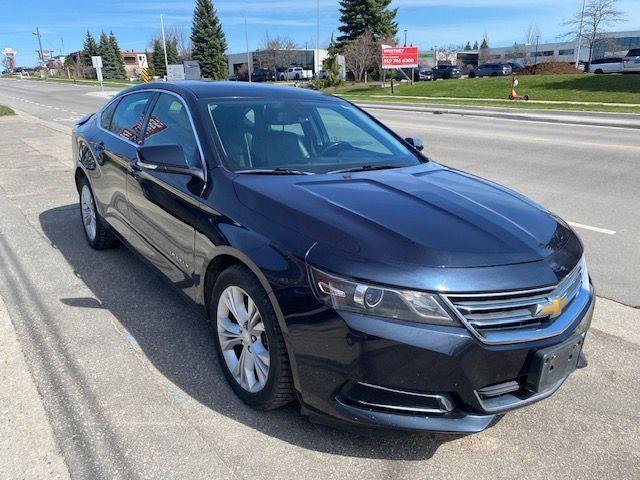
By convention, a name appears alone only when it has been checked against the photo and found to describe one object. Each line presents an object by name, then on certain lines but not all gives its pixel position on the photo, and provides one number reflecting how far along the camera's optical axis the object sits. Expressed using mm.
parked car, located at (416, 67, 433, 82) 51125
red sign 37188
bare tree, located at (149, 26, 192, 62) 85088
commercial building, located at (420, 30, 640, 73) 80188
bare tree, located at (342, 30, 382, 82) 47000
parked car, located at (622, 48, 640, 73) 41781
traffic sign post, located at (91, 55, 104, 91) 40222
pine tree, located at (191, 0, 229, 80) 70500
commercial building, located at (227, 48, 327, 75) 74500
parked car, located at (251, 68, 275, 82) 69750
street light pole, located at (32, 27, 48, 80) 99938
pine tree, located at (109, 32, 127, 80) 94562
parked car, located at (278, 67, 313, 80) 68875
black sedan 2211
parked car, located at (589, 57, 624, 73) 49275
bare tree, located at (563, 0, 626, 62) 43450
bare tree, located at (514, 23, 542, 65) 84775
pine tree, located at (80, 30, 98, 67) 93062
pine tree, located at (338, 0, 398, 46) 54531
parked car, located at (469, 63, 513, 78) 51188
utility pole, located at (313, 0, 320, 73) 88362
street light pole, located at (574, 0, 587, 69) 44438
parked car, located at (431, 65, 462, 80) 52531
